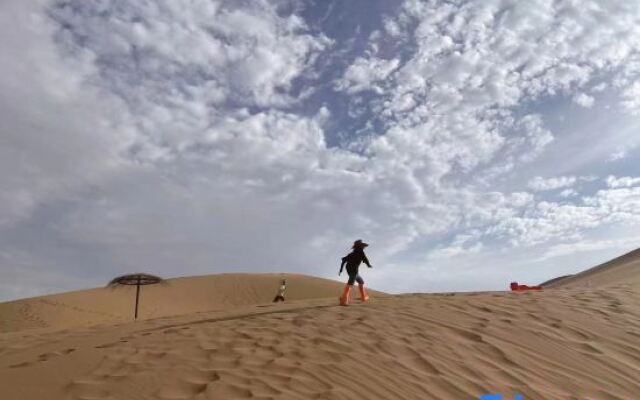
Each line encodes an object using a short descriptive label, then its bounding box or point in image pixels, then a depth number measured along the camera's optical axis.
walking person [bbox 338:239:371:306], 11.75
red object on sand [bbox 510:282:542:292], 15.07
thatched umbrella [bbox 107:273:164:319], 22.98
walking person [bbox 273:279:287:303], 16.09
